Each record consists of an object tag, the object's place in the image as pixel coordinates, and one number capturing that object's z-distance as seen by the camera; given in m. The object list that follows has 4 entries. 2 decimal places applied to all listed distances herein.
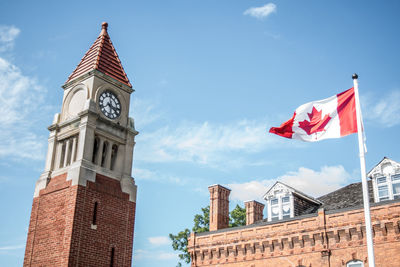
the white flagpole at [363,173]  14.30
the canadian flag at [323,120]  16.47
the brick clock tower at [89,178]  28.11
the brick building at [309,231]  25.28
